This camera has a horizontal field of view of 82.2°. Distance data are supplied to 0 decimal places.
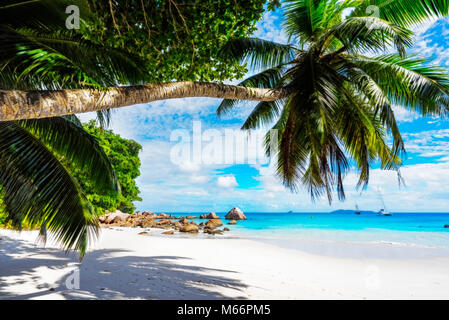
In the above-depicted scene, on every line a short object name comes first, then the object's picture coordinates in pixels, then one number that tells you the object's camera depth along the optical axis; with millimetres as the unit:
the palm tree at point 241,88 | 2352
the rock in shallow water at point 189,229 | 18969
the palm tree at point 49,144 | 3943
